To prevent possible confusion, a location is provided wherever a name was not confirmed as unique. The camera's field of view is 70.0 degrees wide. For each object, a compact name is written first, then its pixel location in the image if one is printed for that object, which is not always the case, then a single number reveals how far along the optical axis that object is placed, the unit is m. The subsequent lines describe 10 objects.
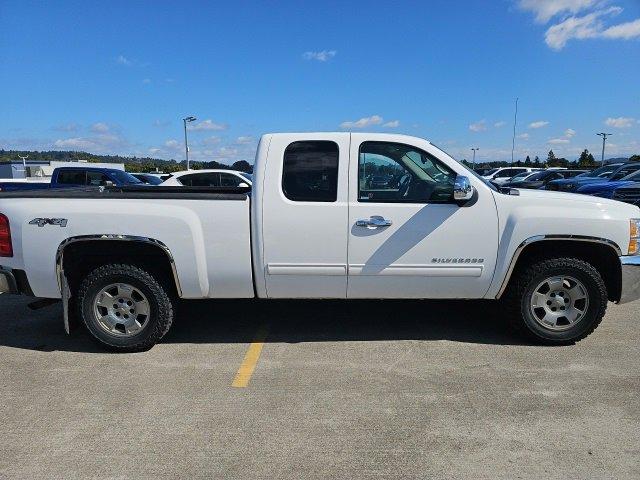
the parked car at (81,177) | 12.77
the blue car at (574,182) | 13.65
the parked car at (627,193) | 9.88
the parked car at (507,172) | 28.45
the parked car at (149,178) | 16.15
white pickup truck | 3.87
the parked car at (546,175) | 21.33
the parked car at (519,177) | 24.71
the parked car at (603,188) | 10.28
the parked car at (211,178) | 11.02
